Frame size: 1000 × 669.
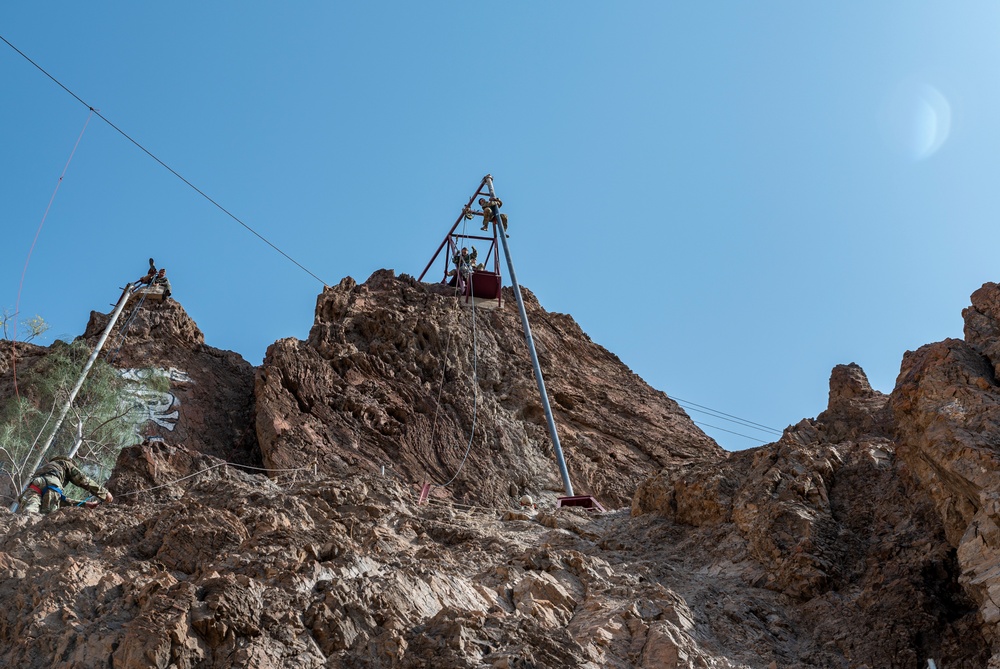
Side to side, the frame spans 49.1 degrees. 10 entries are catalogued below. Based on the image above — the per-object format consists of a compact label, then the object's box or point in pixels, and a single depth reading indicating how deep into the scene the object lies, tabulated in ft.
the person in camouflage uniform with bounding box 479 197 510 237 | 92.02
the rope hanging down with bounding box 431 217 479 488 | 67.41
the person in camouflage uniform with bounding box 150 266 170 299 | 78.95
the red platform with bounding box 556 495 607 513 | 58.11
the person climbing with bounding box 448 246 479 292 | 88.26
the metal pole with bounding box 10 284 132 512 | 57.57
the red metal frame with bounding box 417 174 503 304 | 87.20
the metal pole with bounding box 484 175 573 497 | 66.28
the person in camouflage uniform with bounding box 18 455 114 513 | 47.57
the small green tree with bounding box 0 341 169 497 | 63.17
